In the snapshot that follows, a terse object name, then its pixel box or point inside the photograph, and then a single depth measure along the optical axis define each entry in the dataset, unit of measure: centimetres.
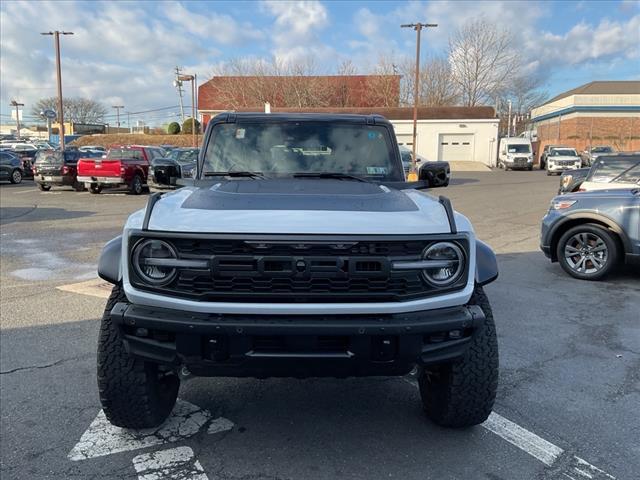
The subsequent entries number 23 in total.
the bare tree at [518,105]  5705
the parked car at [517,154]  3725
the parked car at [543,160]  3677
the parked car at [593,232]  677
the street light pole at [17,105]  7725
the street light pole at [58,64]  3228
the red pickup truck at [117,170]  1870
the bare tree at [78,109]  9219
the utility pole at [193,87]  3919
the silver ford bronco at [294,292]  255
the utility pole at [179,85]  5672
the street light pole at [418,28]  3062
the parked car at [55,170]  2042
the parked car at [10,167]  2431
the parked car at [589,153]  3660
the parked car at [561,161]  3234
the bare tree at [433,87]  5162
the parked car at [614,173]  889
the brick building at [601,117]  5697
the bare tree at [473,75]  5275
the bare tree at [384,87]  5062
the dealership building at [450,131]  4334
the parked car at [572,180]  1109
